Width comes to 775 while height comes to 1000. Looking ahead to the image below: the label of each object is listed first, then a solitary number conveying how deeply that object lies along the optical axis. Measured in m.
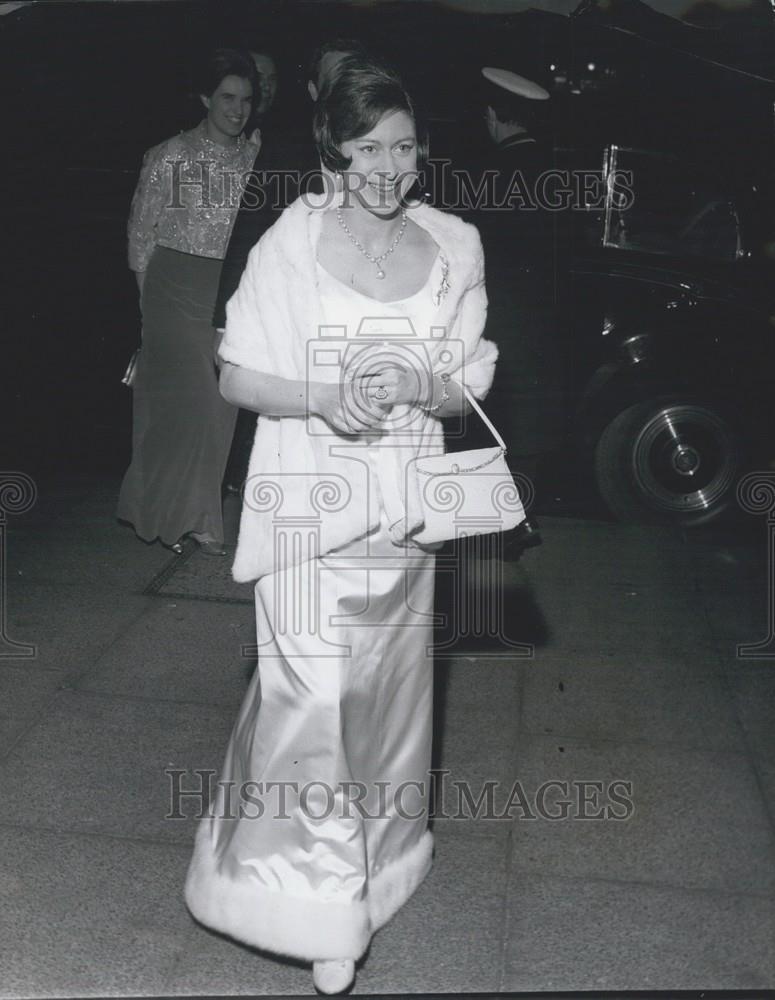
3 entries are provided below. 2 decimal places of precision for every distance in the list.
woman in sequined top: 5.24
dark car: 6.47
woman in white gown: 2.66
